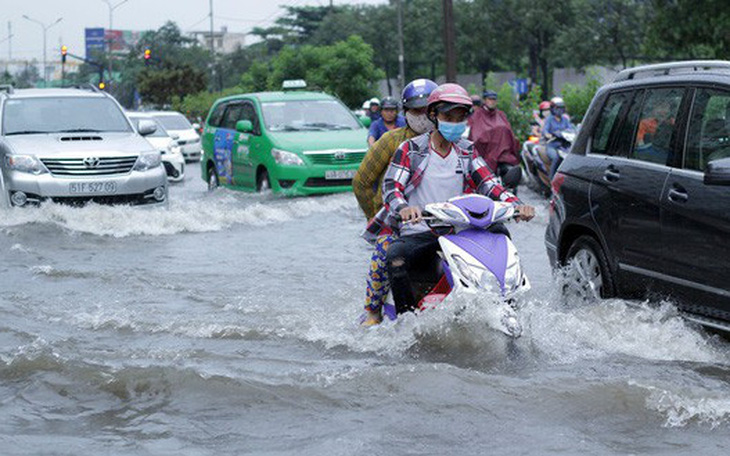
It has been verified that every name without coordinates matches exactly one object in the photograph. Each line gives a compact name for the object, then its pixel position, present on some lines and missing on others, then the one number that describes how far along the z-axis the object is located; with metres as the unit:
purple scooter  6.63
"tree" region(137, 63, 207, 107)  76.88
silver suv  14.91
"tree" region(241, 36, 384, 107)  44.72
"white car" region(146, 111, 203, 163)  36.09
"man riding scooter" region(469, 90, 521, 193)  16.94
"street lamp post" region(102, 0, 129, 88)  73.44
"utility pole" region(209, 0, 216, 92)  89.50
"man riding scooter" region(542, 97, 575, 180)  19.19
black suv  7.04
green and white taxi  18.48
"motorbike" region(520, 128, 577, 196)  19.12
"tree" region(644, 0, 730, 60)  31.83
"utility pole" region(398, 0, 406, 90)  59.93
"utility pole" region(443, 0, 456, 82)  26.44
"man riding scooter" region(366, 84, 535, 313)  7.18
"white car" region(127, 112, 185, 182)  26.98
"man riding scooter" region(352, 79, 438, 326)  7.67
